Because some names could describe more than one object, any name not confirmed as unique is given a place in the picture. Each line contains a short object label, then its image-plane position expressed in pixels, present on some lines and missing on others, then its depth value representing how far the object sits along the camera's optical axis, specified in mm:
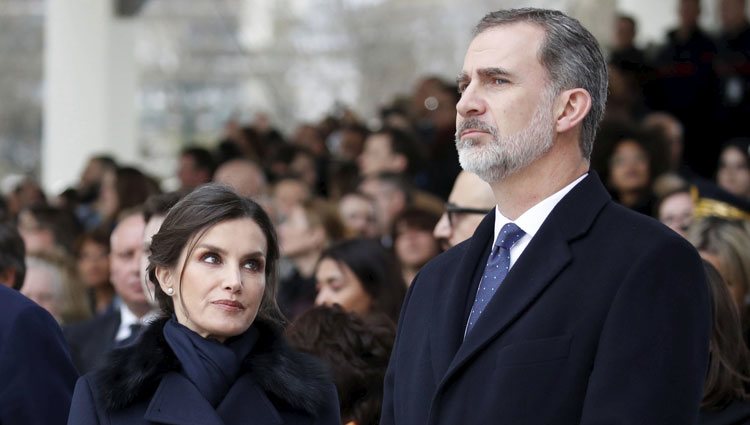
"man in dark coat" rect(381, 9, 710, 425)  5855
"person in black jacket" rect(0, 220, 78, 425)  7914
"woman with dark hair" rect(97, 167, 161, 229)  20239
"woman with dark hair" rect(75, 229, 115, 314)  15702
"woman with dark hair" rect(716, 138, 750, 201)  17833
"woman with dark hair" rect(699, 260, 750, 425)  8478
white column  30126
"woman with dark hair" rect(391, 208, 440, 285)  14186
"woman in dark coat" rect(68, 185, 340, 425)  7112
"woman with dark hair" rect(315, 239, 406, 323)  11987
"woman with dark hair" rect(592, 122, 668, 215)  16592
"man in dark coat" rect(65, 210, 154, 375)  11773
